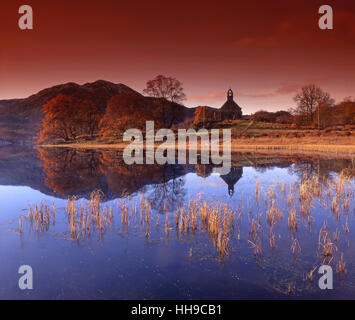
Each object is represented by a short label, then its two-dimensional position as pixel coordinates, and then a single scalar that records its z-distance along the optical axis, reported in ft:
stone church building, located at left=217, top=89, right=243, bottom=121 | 351.46
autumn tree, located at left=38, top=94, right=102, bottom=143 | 250.78
